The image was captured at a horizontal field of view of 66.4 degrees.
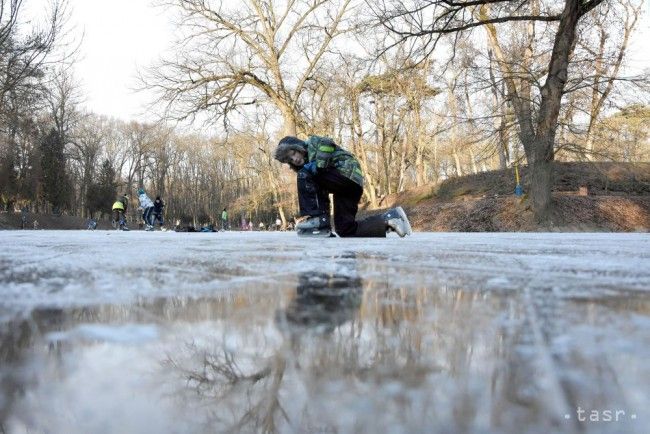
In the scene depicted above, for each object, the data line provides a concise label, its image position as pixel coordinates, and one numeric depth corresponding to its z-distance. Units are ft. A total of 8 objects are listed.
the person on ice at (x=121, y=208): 65.18
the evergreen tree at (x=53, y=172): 121.39
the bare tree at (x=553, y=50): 28.27
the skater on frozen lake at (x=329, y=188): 15.56
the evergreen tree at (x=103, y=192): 149.69
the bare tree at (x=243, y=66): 45.57
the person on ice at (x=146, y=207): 58.85
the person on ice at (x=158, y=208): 68.36
